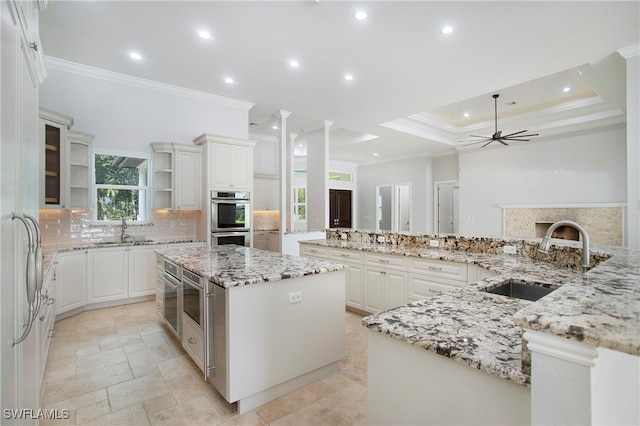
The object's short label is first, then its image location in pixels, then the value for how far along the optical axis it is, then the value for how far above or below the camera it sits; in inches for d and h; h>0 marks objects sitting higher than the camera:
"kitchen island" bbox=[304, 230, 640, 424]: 25.7 -16.8
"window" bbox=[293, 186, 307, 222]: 375.2 +13.9
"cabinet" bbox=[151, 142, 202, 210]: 187.6 +24.3
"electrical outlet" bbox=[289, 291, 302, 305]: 86.8 -23.8
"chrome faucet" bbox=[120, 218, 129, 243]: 177.0 -11.6
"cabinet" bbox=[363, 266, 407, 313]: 134.0 -34.0
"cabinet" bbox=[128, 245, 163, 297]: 167.2 -31.2
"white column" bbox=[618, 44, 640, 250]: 125.4 +29.9
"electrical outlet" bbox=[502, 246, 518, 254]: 116.6 -13.5
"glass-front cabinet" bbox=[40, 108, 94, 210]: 138.4 +25.1
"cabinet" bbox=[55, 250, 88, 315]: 141.6 -31.9
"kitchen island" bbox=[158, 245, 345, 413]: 77.6 -31.1
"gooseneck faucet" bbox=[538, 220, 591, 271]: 71.0 -6.5
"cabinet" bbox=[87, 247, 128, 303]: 156.6 -31.5
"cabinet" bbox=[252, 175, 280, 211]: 293.0 +21.3
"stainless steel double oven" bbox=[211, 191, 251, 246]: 191.6 -2.4
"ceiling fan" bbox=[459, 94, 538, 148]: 224.4 +71.1
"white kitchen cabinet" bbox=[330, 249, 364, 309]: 151.9 -31.6
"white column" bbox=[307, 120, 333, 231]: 253.9 +30.7
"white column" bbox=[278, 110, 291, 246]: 225.5 +34.3
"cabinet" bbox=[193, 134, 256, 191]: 191.5 +34.4
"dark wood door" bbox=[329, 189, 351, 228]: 426.9 +9.0
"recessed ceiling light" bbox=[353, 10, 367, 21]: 114.0 +75.6
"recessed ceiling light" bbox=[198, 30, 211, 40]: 128.8 +76.9
